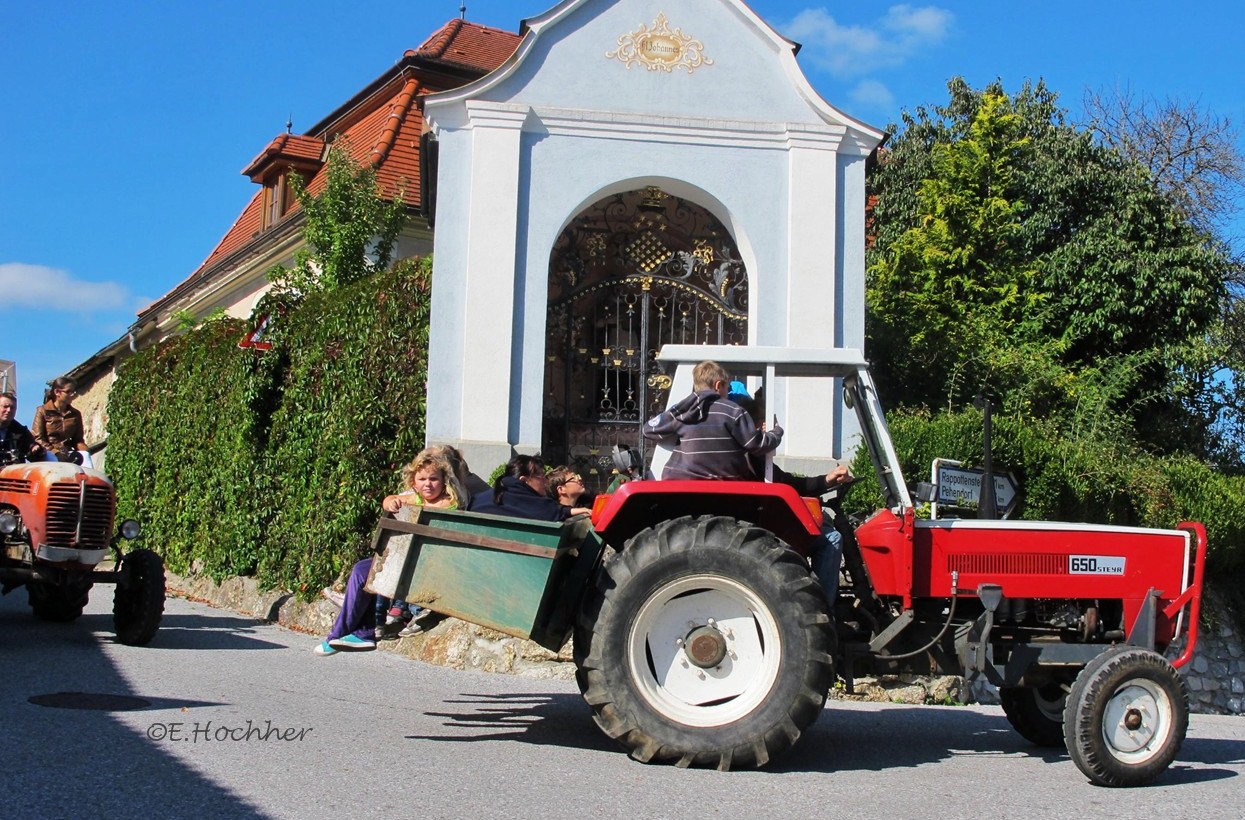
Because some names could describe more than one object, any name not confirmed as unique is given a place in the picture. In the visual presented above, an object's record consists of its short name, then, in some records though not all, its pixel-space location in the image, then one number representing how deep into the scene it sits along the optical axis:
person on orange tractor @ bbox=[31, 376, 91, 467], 10.80
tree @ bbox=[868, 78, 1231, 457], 18.12
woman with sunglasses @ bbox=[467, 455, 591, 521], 6.90
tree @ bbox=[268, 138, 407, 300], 16.11
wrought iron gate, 12.93
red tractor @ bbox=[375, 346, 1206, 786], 5.88
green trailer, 6.06
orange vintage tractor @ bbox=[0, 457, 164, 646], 9.30
